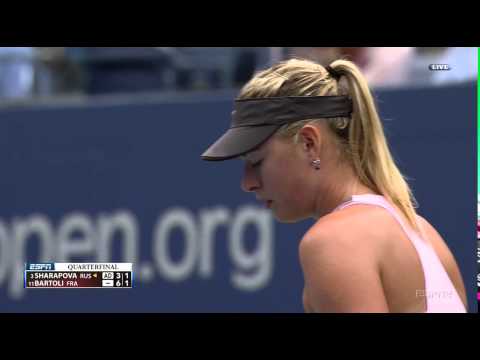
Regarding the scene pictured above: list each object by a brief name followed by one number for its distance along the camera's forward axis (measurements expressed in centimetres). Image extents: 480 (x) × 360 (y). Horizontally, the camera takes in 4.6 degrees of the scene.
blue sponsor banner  1331
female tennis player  895
